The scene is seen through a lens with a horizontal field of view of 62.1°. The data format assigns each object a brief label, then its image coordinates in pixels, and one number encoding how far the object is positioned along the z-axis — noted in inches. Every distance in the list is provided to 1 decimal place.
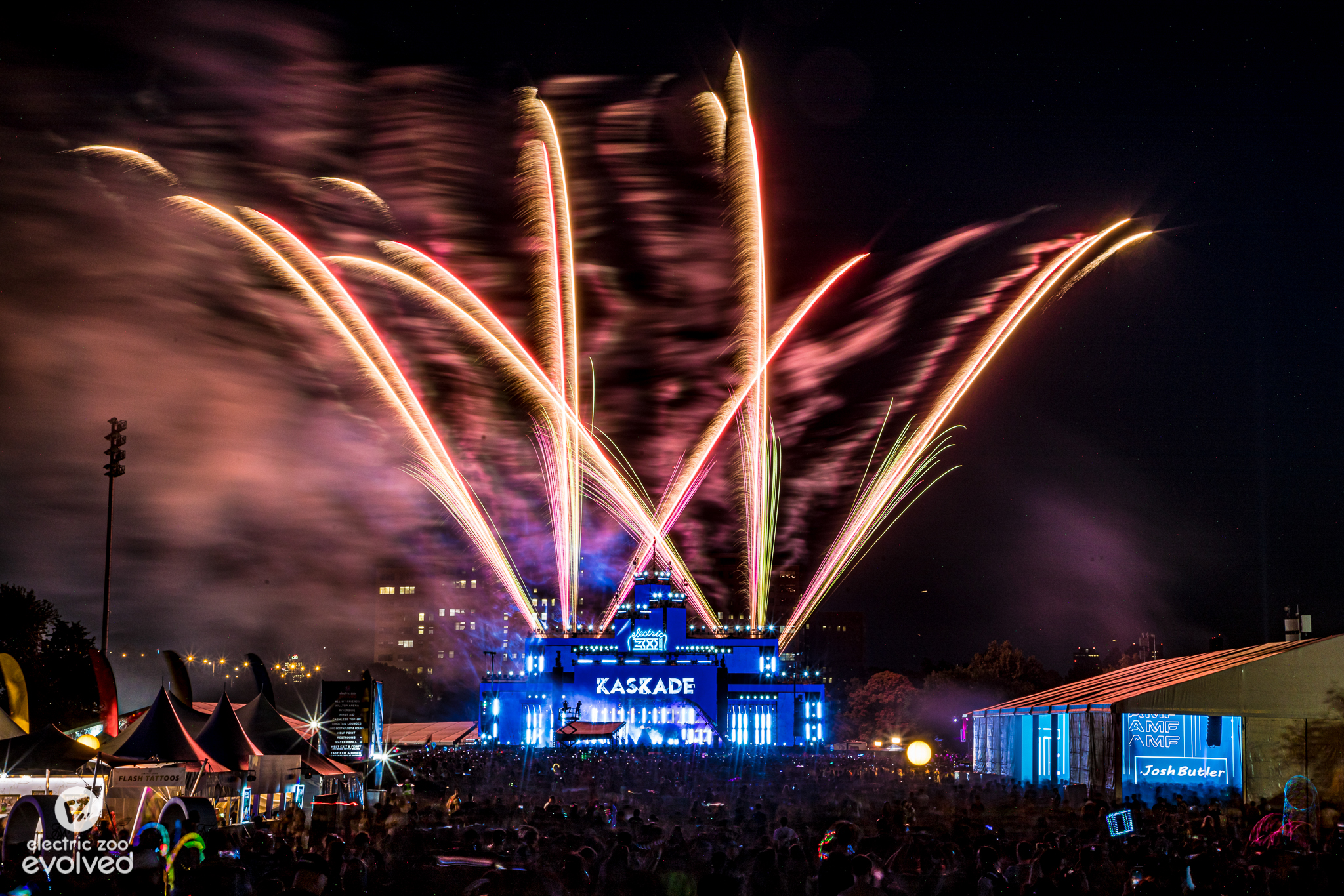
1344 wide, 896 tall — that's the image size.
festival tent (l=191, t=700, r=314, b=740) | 1181.7
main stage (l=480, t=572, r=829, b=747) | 3011.8
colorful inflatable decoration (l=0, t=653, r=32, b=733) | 1143.0
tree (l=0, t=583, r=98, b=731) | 2313.0
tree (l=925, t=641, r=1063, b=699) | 3545.8
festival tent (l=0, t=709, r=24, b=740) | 1007.9
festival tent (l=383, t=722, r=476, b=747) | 3307.1
